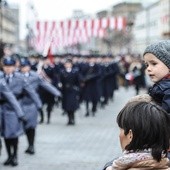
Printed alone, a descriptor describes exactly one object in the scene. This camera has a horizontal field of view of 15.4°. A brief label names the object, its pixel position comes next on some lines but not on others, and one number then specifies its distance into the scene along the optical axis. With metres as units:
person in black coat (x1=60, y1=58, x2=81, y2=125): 15.76
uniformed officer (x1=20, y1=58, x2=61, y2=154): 10.47
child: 3.42
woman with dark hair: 2.74
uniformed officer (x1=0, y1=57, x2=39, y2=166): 9.19
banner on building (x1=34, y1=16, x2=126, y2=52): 30.45
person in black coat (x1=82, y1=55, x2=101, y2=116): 19.17
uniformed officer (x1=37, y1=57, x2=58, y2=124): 16.92
